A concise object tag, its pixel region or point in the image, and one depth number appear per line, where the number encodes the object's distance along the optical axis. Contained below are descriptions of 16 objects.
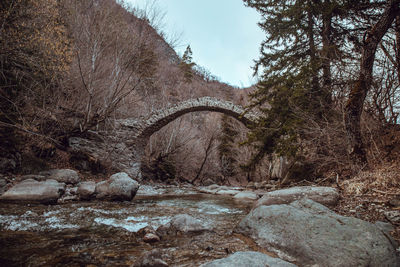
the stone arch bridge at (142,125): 10.58
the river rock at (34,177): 5.43
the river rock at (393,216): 2.61
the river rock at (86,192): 5.03
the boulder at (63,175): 6.30
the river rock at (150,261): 1.76
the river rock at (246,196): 7.23
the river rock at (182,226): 2.86
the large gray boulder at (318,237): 1.87
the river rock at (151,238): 2.54
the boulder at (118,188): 5.18
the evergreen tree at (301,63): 5.66
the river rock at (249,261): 1.53
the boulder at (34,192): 4.01
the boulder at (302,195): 3.63
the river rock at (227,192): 8.55
